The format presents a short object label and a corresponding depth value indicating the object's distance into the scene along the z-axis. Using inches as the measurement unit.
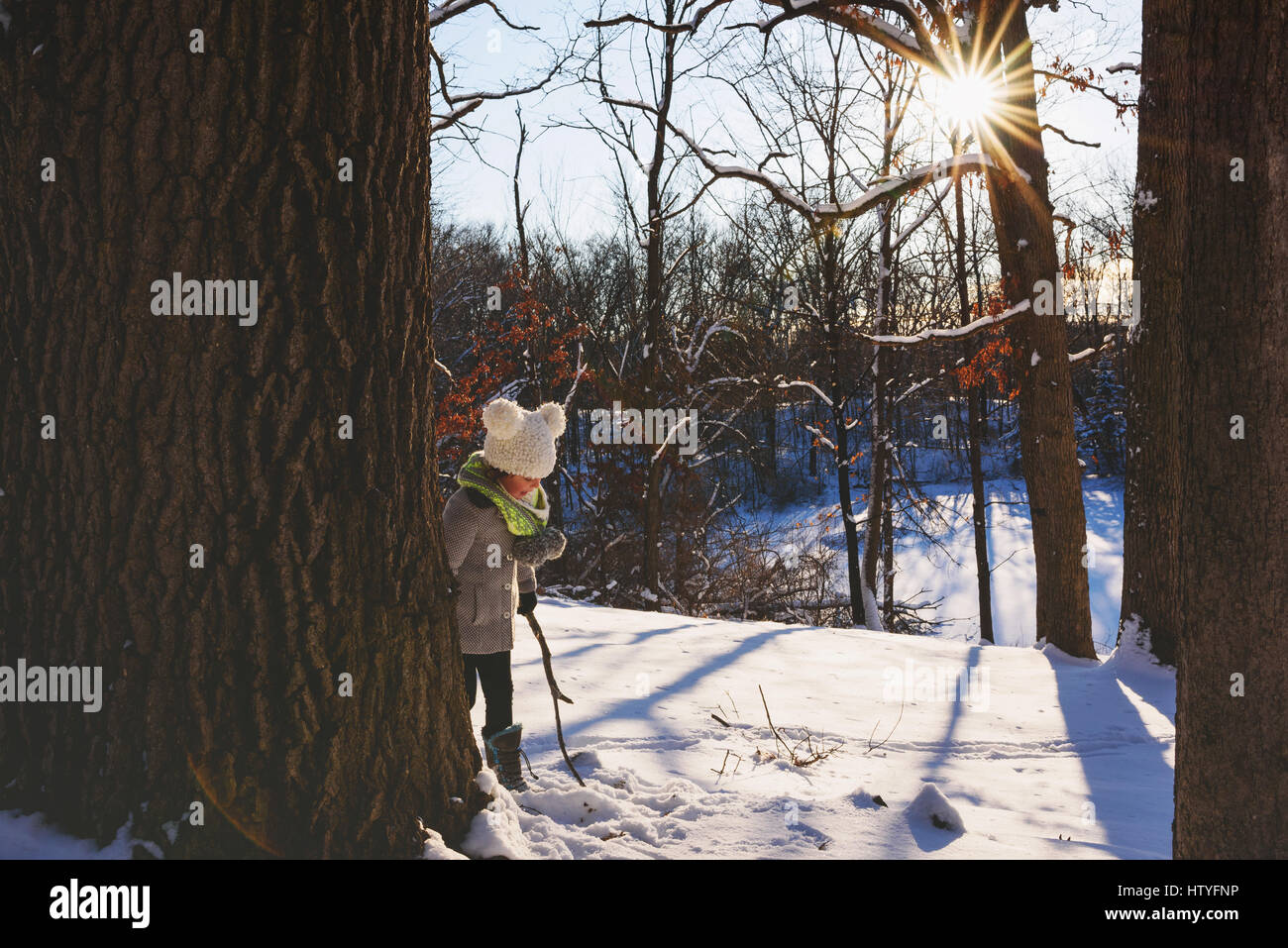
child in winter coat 120.6
